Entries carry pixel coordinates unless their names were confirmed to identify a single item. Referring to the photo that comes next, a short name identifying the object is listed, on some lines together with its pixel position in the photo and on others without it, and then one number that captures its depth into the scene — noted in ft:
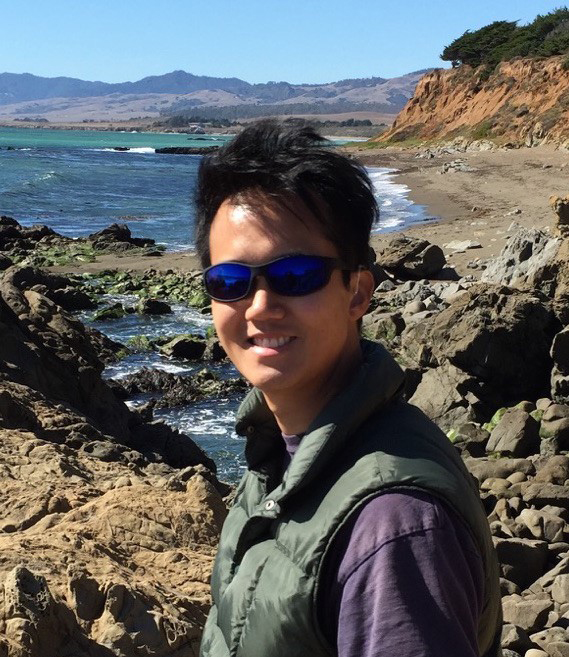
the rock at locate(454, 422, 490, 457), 31.76
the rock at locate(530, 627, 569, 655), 17.47
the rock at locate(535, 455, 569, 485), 27.09
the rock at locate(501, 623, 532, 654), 17.01
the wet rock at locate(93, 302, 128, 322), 60.90
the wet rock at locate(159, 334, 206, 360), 51.13
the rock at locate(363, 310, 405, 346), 47.16
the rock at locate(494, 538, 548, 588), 21.50
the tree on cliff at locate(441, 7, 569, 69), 226.58
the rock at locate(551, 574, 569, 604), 19.58
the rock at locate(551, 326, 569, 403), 35.14
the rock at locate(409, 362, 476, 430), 35.24
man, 5.07
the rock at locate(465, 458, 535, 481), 28.60
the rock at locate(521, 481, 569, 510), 25.48
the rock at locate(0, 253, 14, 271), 76.26
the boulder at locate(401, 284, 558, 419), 36.58
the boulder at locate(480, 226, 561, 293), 42.91
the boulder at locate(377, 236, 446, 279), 63.52
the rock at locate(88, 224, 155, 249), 94.53
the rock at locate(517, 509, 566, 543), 23.44
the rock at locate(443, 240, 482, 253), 72.33
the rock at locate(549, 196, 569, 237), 41.04
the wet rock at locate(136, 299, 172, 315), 62.69
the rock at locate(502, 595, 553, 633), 18.57
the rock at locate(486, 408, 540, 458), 30.99
